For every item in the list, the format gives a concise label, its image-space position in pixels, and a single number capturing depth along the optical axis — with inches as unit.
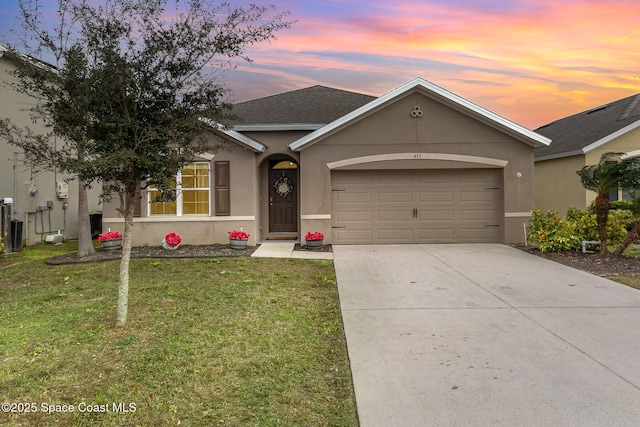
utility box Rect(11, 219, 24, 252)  438.3
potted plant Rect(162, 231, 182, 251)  416.5
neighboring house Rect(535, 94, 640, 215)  514.6
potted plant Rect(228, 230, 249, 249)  421.1
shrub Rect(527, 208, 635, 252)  383.6
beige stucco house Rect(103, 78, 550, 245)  447.5
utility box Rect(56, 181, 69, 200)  540.4
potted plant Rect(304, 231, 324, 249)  434.6
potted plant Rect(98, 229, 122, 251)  414.0
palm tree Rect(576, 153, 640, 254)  347.3
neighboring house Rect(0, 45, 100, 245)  452.8
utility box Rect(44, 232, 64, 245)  505.3
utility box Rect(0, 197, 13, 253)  422.0
